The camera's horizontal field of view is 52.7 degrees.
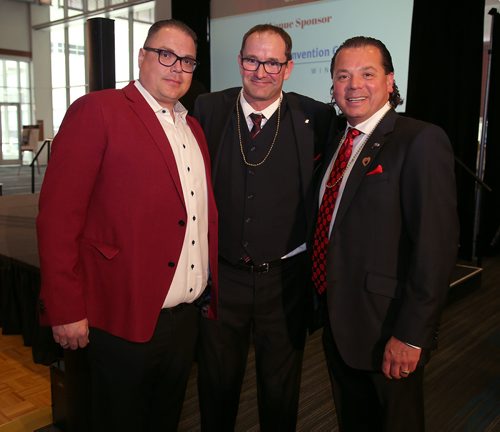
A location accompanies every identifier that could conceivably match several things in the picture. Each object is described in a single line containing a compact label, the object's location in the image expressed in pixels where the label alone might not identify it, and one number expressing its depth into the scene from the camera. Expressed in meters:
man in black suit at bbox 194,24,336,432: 1.88
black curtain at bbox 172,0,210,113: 7.31
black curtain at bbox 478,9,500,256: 5.79
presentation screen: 5.28
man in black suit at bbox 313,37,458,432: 1.42
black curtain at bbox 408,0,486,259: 5.09
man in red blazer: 1.41
